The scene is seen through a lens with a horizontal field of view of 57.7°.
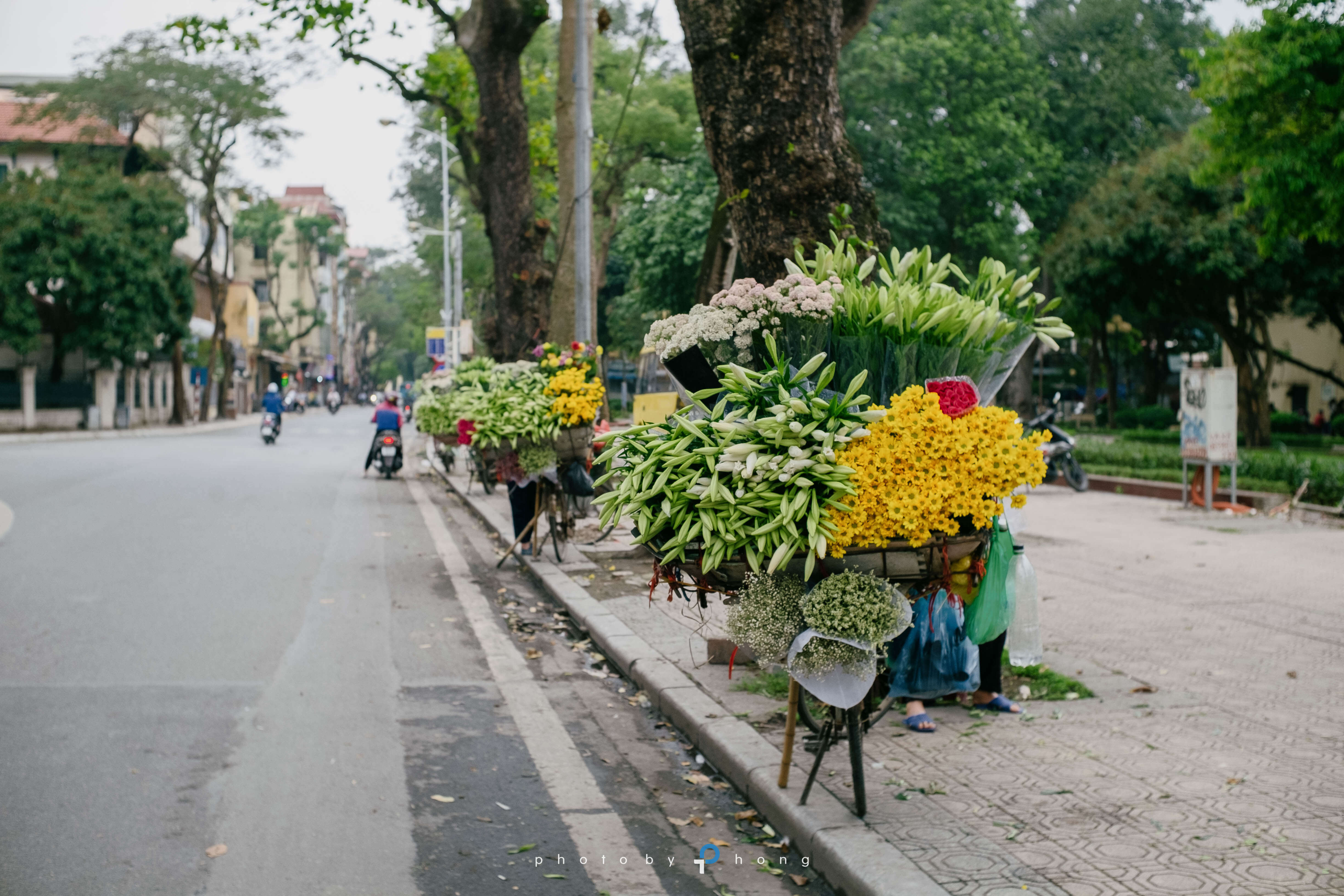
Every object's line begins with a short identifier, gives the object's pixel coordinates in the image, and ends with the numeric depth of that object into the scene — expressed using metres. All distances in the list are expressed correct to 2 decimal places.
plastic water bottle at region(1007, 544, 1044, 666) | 5.67
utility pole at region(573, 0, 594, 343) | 13.98
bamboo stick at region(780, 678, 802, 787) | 4.55
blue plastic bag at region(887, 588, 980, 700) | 4.99
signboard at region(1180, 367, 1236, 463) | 15.17
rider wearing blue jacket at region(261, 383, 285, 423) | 33.66
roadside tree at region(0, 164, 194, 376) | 40.03
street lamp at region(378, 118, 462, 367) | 41.50
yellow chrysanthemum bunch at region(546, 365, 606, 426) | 10.70
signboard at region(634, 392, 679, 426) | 10.62
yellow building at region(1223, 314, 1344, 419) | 39.50
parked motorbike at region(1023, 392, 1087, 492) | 18.70
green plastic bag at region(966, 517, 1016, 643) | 4.58
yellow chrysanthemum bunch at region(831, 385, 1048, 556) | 3.91
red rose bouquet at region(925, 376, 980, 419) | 4.17
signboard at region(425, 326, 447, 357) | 35.41
